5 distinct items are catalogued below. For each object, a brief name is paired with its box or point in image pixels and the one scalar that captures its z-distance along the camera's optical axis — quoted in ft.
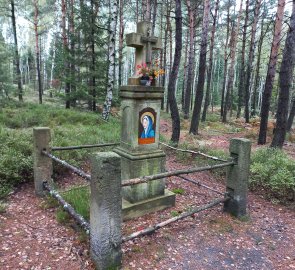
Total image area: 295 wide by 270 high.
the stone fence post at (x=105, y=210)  10.19
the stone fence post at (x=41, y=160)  17.25
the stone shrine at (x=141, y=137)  15.61
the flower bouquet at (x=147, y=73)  15.64
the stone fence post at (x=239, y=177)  15.53
